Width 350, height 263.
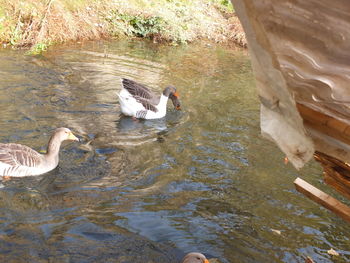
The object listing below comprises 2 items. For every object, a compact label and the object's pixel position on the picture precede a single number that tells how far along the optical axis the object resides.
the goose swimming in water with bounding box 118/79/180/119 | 11.41
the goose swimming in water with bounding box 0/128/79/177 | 7.61
